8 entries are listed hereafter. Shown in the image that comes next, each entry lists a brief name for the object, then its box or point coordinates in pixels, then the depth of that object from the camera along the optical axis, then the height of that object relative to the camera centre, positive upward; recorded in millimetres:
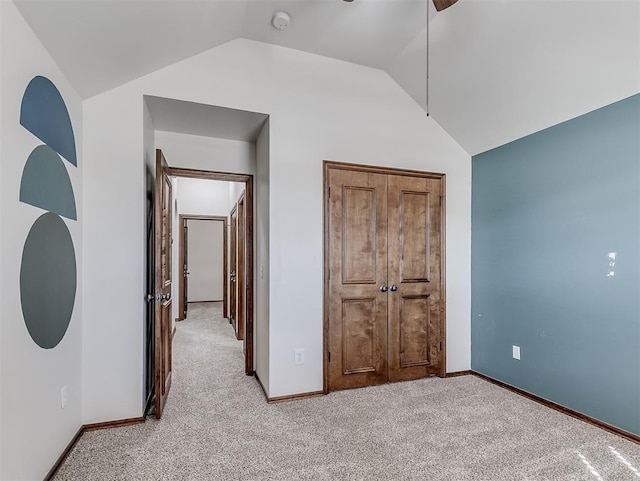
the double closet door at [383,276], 3168 -362
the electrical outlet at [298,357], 2994 -1015
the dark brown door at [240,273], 4754 -496
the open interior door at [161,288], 2574 -386
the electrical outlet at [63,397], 2078 -947
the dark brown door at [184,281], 6521 -813
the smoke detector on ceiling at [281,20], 2570 +1617
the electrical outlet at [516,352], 3150 -1040
